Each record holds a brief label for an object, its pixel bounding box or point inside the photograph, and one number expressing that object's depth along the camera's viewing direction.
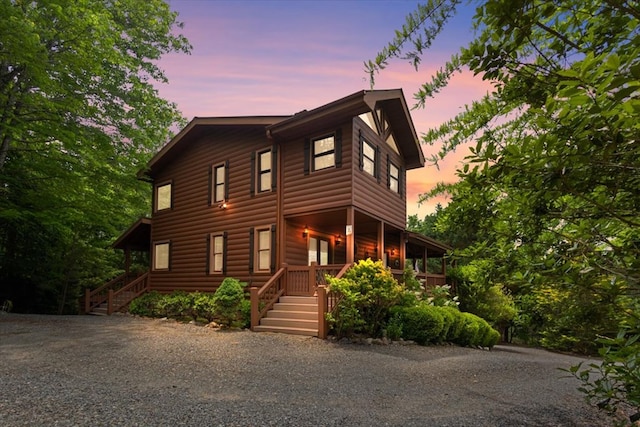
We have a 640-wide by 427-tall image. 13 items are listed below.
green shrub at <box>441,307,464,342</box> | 11.09
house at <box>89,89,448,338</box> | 12.48
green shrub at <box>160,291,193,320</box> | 13.92
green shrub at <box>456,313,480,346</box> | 11.36
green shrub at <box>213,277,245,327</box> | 11.90
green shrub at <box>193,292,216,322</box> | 12.70
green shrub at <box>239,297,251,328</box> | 11.76
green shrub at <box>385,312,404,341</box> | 10.13
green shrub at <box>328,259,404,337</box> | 9.87
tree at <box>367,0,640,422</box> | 1.40
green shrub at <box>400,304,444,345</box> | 10.20
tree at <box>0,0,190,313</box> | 12.13
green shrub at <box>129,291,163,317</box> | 15.00
